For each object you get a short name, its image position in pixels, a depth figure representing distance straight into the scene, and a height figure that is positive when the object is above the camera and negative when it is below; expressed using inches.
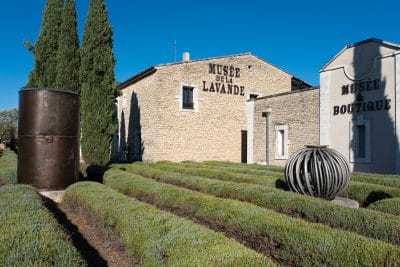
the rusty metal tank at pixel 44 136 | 326.3 -2.5
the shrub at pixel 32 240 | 124.6 -42.1
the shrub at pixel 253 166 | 558.8 -54.1
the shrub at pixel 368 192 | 317.1 -52.2
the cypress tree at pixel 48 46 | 744.3 +186.2
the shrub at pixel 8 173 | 383.9 -46.0
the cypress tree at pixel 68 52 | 680.4 +159.7
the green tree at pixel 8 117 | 2245.9 +107.1
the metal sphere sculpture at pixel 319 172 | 310.8 -32.7
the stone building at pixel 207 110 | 735.7 +55.2
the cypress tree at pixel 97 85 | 626.2 +87.8
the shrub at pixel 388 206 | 266.6 -53.7
